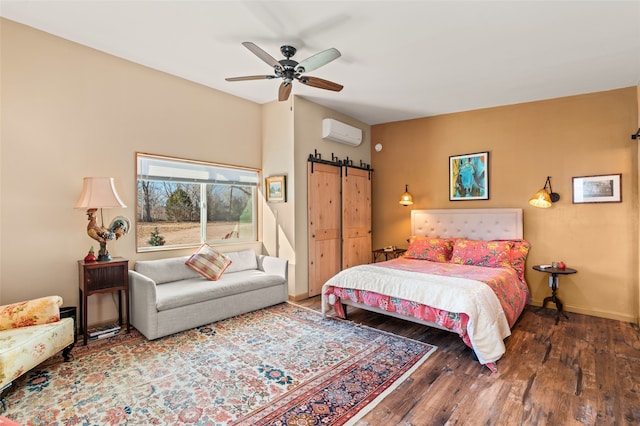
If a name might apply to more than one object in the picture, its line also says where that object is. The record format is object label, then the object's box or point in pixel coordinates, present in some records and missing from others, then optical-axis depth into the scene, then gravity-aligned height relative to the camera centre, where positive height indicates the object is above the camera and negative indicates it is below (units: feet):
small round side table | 13.21 -2.93
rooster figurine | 10.70 -0.64
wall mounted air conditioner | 16.69 +4.40
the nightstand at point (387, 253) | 18.06 -2.34
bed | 9.33 -2.37
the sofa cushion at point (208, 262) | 13.42 -2.07
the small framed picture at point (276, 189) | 15.78 +1.26
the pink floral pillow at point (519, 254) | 14.23 -1.95
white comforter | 8.97 -2.63
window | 13.42 +0.53
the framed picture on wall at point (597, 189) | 13.36 +0.96
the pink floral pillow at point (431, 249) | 15.55 -1.84
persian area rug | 6.96 -4.31
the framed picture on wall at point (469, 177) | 16.37 +1.87
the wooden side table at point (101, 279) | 10.25 -2.16
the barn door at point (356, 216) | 18.08 -0.19
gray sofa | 10.80 -2.97
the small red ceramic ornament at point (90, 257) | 10.52 -1.39
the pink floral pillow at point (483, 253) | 14.02 -1.87
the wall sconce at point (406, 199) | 18.13 +0.78
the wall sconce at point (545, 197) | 13.99 +0.65
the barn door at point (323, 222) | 16.24 -0.48
